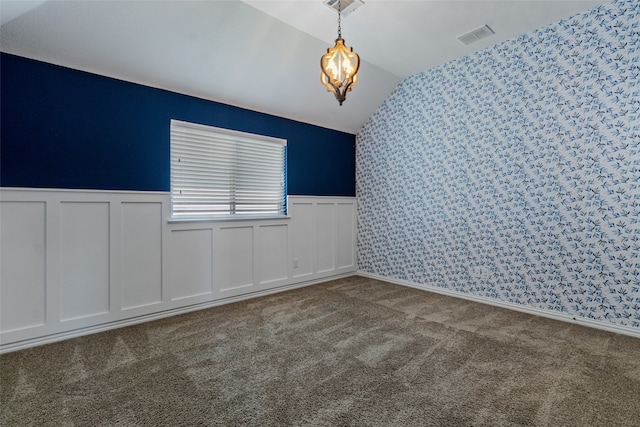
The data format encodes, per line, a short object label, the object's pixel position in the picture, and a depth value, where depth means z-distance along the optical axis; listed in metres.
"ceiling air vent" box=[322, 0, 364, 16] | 2.53
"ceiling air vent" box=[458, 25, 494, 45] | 3.00
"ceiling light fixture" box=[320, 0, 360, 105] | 2.06
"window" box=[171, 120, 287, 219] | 3.17
